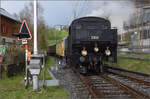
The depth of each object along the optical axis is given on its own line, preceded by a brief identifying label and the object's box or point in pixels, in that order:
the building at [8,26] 20.09
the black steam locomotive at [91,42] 9.71
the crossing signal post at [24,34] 6.65
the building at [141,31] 28.77
